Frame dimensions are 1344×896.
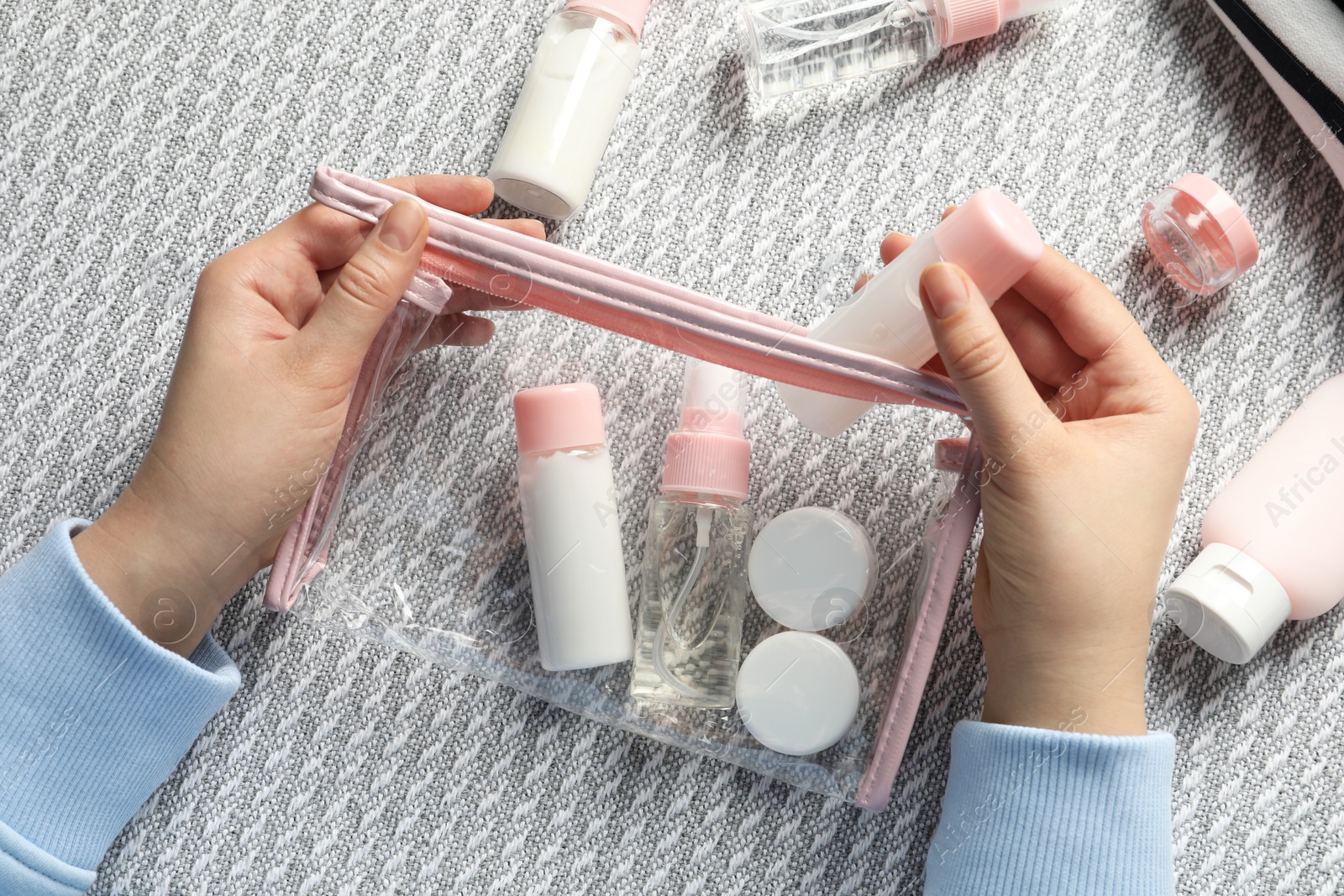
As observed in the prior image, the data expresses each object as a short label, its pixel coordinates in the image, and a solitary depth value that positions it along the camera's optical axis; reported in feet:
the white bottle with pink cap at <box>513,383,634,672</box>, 1.57
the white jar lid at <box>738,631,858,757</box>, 1.61
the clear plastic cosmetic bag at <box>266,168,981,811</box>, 1.59
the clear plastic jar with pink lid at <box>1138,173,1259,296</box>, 1.73
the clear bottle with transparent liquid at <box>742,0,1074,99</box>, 1.82
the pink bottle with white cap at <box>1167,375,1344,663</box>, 1.65
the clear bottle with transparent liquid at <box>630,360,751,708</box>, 1.63
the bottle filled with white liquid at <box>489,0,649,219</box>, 1.72
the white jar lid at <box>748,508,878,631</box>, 1.62
